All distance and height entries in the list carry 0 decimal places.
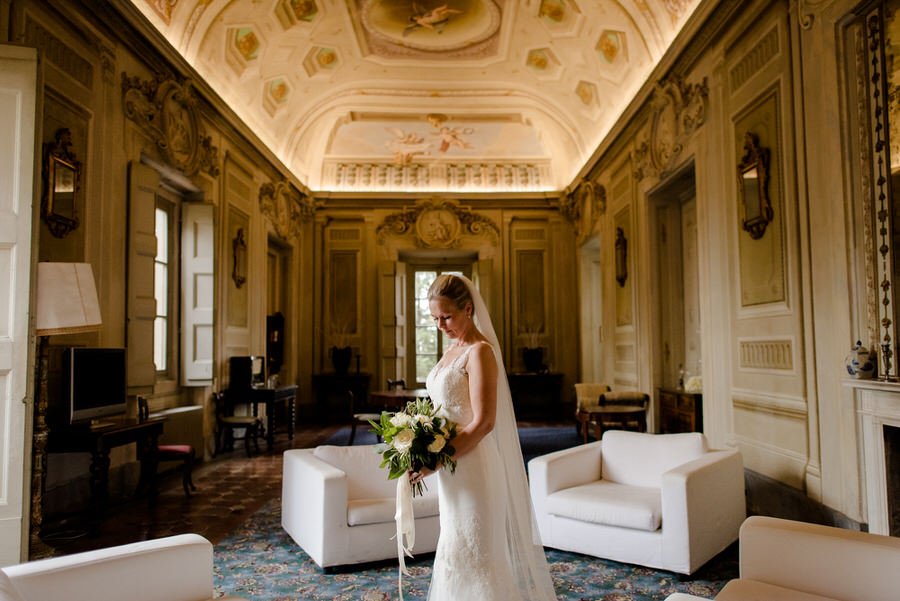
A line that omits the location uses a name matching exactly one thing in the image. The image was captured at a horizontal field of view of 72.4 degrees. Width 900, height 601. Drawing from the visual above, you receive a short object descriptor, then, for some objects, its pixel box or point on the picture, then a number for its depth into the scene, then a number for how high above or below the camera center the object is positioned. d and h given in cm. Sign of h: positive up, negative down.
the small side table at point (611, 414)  693 -93
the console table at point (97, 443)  423 -76
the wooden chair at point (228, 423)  727 -103
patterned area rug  317 -135
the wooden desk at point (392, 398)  781 -81
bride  238 -55
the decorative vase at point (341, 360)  1130 -46
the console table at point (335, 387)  1119 -94
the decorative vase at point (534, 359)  1125 -47
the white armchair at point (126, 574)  183 -75
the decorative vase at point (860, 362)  346 -18
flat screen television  438 -33
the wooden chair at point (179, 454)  527 -102
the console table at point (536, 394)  1113 -112
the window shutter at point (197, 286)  693 +58
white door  324 +33
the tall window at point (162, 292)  670 +50
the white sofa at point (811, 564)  208 -84
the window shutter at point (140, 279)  553 +54
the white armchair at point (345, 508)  352 -104
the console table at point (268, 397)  777 -78
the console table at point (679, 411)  632 -86
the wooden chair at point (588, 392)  821 -82
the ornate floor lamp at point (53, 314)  348 +14
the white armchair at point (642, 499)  335 -100
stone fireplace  336 -73
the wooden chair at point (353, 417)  811 -110
